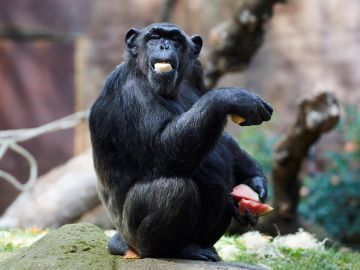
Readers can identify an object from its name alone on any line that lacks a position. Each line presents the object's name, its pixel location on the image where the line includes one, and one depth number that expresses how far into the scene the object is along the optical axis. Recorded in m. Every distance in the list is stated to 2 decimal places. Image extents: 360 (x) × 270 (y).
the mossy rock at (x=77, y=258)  7.67
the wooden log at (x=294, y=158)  14.20
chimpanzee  7.37
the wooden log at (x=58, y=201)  16.19
